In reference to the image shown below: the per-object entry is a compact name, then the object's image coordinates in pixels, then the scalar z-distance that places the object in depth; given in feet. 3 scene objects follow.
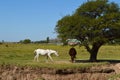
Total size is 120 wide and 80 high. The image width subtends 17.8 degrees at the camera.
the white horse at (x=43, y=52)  128.16
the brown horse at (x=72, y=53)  136.05
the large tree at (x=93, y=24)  145.38
